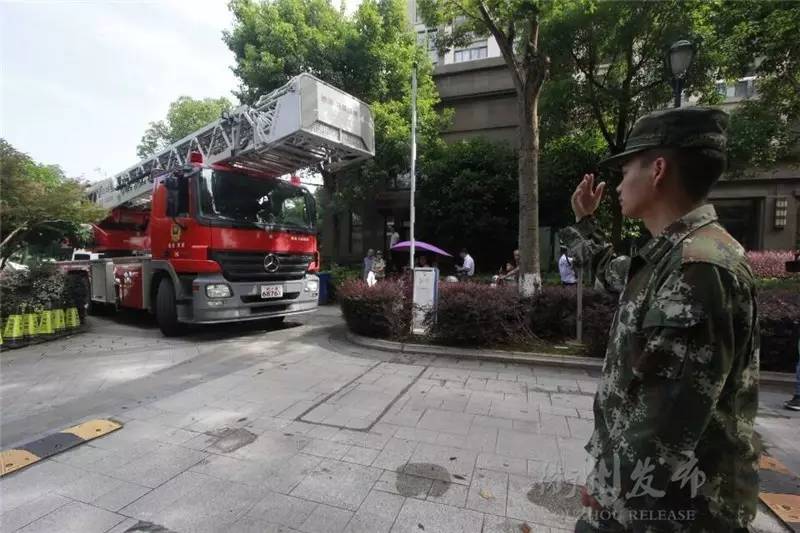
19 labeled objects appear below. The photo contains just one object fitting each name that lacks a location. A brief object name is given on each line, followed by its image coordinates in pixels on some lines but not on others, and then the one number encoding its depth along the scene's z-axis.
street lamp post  5.85
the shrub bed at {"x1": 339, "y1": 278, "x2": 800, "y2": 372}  5.61
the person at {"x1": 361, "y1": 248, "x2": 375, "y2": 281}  13.18
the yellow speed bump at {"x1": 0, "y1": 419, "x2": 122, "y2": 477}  3.20
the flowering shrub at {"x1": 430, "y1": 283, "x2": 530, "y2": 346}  6.57
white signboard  7.04
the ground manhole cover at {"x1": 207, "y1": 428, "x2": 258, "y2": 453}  3.45
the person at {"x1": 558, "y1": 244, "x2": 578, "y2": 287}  8.93
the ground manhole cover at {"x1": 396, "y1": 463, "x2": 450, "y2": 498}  2.83
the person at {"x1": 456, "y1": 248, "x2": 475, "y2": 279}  12.26
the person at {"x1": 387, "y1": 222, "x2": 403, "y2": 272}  15.92
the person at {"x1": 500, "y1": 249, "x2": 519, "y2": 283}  10.07
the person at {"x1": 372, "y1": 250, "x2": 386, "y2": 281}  12.81
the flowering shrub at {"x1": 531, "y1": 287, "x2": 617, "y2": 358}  6.22
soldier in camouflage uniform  1.05
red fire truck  6.72
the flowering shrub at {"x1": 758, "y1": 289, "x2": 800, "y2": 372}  5.53
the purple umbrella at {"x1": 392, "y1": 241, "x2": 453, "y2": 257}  12.57
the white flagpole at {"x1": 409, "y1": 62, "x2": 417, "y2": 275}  8.65
